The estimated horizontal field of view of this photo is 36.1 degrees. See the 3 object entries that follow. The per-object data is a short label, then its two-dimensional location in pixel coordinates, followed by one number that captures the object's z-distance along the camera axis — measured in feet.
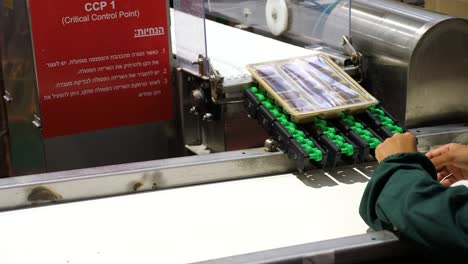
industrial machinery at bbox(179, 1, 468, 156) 5.46
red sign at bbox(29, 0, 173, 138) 5.60
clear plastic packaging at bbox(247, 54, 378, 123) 5.18
